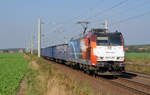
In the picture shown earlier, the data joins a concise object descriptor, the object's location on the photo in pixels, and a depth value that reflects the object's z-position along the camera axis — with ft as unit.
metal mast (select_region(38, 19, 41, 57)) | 132.05
